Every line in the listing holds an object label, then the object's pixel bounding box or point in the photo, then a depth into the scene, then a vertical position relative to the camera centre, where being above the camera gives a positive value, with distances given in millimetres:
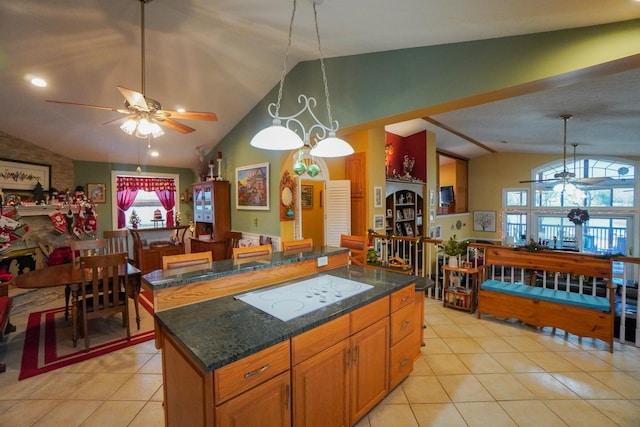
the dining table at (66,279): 2738 -708
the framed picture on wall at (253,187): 4391 +396
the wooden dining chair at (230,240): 4922 -546
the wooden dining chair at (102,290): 2715 -858
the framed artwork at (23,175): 4238 +613
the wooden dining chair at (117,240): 4688 -540
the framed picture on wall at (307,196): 5896 +295
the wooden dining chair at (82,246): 3354 -468
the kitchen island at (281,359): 1100 -728
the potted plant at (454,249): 3730 -570
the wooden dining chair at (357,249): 3305 -487
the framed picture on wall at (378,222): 4992 -243
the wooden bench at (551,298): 2717 -994
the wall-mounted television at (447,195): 8211 +395
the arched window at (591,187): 6539 +497
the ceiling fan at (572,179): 5051 +526
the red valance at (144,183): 5676 +609
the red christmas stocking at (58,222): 4781 -179
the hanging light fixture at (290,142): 1747 +465
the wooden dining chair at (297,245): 2572 -351
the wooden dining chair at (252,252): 2224 -357
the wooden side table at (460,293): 3590 -1151
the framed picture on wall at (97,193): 5328 +372
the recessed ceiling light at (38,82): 3185 +1552
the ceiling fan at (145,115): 2317 +912
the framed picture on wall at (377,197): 4945 +217
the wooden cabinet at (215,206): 5031 +82
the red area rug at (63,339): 2574 -1410
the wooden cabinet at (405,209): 5613 -12
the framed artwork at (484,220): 8586 -413
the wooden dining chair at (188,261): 1892 -364
